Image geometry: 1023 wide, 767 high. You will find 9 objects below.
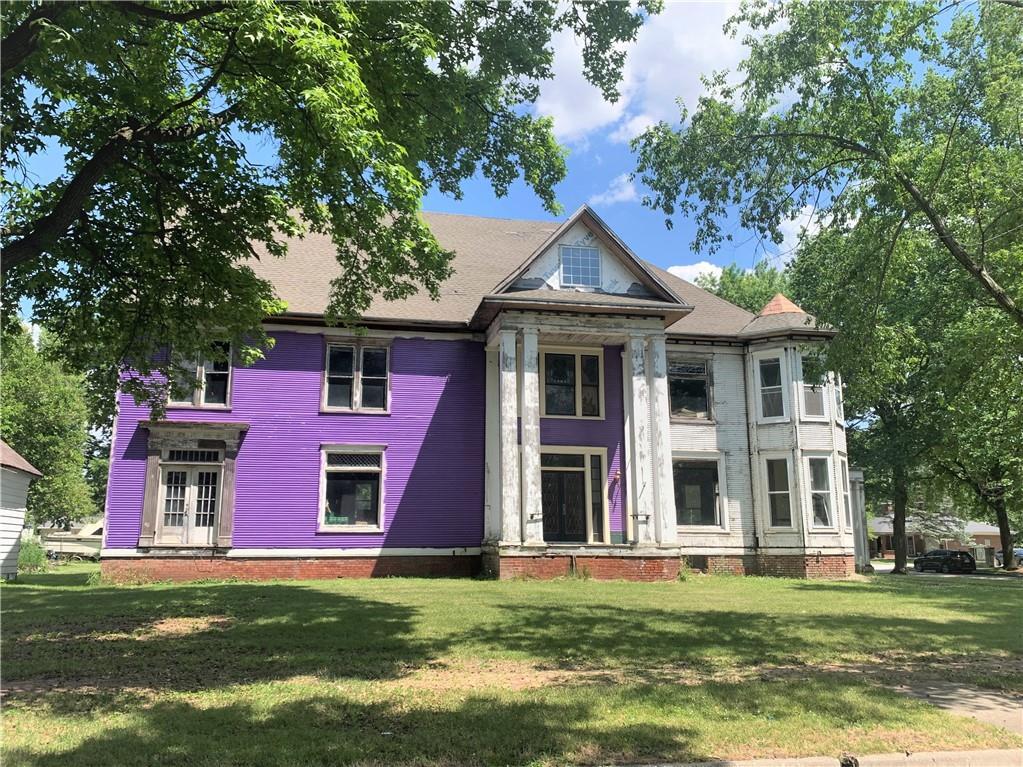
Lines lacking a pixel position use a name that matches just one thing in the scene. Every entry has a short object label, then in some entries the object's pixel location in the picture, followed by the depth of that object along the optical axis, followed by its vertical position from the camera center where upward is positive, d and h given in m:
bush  24.48 -1.67
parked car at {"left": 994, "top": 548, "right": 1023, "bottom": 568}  52.50 -4.20
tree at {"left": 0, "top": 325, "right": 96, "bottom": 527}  37.62 +4.52
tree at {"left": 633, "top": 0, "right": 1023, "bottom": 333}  11.23 +6.20
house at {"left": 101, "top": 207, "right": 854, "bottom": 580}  18.61 +1.81
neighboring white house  19.69 +0.17
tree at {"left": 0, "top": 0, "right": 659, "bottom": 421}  7.32 +4.55
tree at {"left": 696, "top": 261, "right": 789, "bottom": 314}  39.38 +12.18
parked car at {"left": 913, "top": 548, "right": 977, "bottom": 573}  40.41 -3.16
